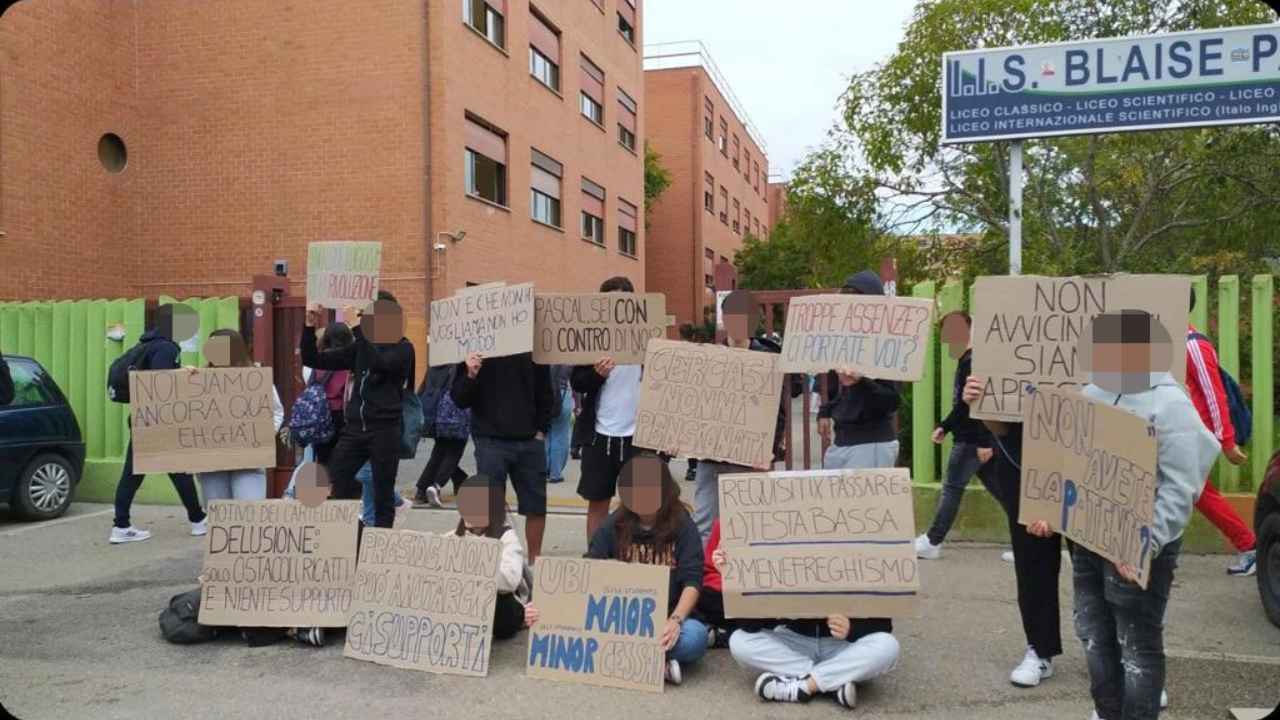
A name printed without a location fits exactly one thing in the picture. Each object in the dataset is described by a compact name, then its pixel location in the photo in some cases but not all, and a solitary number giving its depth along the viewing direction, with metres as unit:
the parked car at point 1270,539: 4.91
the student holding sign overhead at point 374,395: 5.62
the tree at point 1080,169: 12.60
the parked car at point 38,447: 8.16
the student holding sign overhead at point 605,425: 5.50
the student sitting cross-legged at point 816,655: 3.99
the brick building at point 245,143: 14.91
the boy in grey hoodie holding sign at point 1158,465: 3.00
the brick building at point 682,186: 34.34
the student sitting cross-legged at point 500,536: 4.71
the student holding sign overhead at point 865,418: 5.02
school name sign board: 7.85
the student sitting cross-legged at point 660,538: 4.36
